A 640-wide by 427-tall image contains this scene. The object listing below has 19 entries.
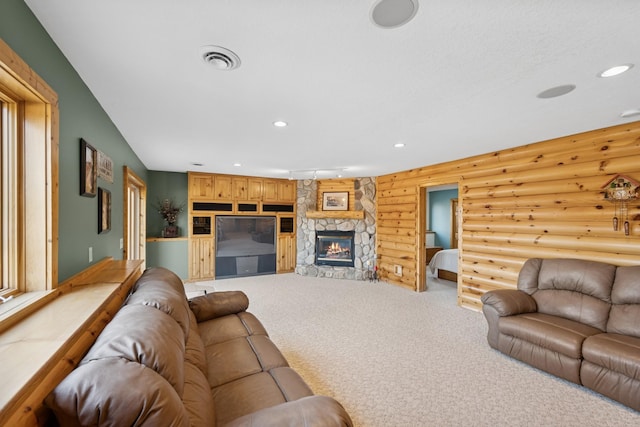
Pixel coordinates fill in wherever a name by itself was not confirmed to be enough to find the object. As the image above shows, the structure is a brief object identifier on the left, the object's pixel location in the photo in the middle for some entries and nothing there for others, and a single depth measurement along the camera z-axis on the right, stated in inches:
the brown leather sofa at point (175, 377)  30.9
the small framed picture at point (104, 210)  88.7
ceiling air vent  60.6
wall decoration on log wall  104.1
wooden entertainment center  225.8
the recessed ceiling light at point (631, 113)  93.4
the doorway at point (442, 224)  239.9
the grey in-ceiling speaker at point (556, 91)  77.2
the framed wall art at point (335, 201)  253.4
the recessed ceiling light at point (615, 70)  66.5
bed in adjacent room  223.0
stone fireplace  241.8
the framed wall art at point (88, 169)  72.9
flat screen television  233.3
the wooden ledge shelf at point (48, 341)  28.8
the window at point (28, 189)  50.6
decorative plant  220.2
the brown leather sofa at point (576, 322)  80.9
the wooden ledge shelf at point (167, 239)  210.8
